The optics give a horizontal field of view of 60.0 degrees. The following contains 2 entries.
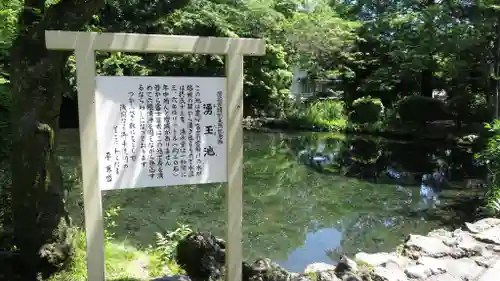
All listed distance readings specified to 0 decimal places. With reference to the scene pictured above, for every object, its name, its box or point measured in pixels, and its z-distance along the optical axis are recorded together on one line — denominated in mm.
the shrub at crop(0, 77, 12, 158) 3445
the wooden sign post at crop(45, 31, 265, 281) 2314
